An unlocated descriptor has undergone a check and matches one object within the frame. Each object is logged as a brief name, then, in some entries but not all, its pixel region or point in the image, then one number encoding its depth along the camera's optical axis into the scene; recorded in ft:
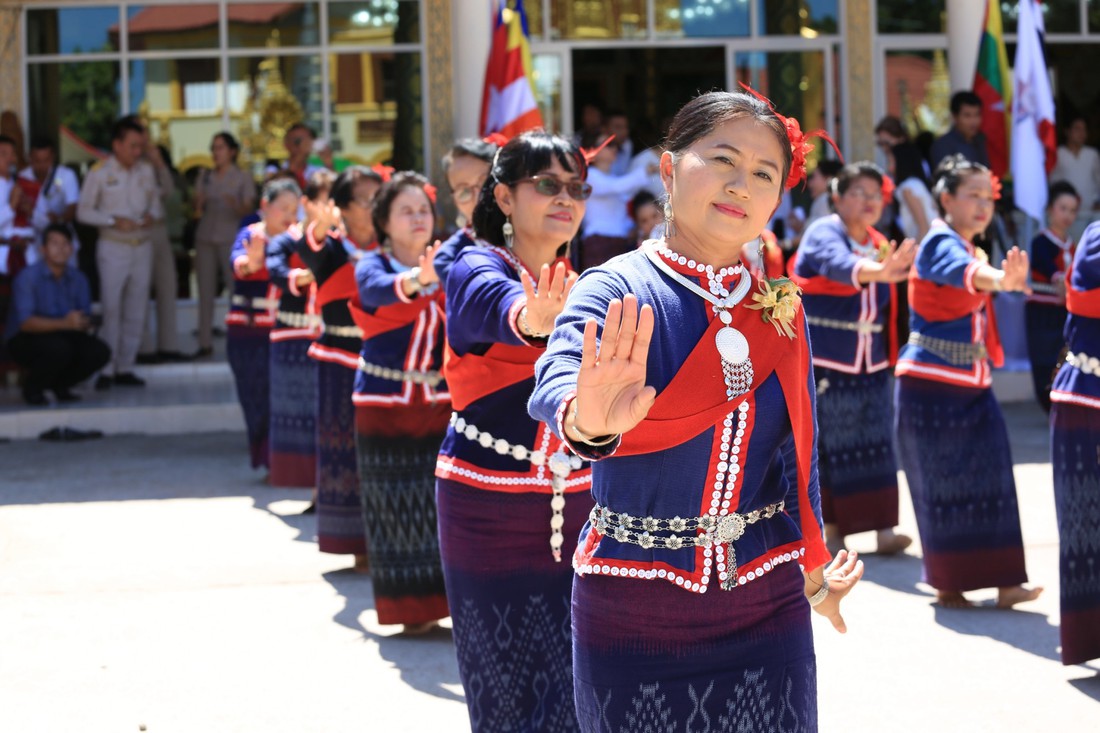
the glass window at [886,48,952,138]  50.21
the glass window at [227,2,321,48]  48.52
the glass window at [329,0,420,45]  48.62
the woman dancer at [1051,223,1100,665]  16.83
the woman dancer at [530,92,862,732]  9.23
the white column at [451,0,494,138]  43.16
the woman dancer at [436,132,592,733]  12.84
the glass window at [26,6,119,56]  47.67
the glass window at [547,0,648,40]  49.32
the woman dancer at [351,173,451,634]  19.39
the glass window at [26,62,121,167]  47.52
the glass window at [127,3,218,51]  47.93
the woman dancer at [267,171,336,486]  28.19
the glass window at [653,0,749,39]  49.98
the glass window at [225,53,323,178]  48.39
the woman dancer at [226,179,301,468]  31.78
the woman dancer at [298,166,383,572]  23.31
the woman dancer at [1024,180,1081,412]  33.76
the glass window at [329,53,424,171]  48.24
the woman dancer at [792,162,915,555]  24.57
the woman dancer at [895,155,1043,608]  20.79
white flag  38.75
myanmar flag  41.29
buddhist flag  41.11
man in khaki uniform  42.52
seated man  39.29
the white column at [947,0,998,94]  44.47
